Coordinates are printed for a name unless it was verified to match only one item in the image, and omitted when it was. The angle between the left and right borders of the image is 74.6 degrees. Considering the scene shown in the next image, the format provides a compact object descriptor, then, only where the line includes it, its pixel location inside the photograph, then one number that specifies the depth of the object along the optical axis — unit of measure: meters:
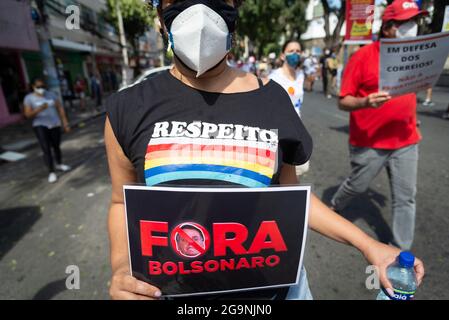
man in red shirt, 2.36
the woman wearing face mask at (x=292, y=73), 3.81
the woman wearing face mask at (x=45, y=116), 5.25
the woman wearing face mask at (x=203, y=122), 0.99
